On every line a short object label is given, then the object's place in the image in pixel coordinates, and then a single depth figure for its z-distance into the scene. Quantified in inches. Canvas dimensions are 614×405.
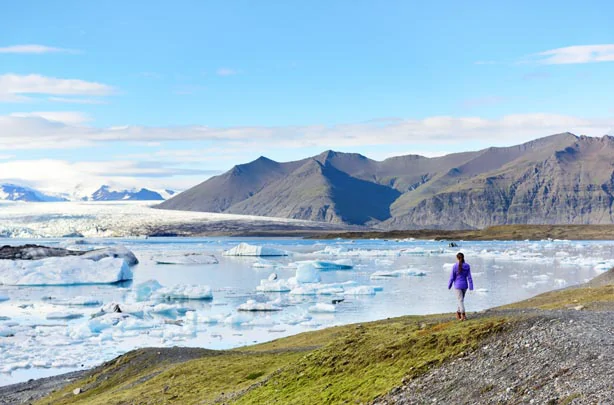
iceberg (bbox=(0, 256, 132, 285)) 2250.2
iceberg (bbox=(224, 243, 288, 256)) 3720.5
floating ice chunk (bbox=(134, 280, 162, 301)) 1721.2
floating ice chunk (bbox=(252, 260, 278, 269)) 2795.3
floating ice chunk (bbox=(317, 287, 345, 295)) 1789.7
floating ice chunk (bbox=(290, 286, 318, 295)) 1795.2
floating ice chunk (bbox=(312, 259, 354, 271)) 2684.3
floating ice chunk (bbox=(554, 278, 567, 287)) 1905.4
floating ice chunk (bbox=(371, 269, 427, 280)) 2246.3
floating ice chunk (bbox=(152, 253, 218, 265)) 3148.9
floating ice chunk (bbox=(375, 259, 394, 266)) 2942.2
